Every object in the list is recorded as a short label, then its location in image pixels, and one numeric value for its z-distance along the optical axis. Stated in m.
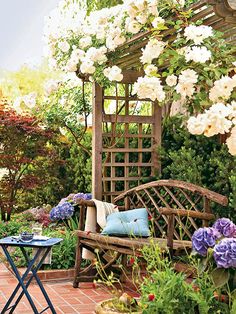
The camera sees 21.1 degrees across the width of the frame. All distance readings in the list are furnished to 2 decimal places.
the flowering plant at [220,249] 3.40
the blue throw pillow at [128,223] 5.77
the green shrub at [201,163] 6.02
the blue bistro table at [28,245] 4.49
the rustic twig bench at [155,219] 5.11
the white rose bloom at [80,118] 8.10
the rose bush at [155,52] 3.63
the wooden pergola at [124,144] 6.73
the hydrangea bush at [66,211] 7.59
